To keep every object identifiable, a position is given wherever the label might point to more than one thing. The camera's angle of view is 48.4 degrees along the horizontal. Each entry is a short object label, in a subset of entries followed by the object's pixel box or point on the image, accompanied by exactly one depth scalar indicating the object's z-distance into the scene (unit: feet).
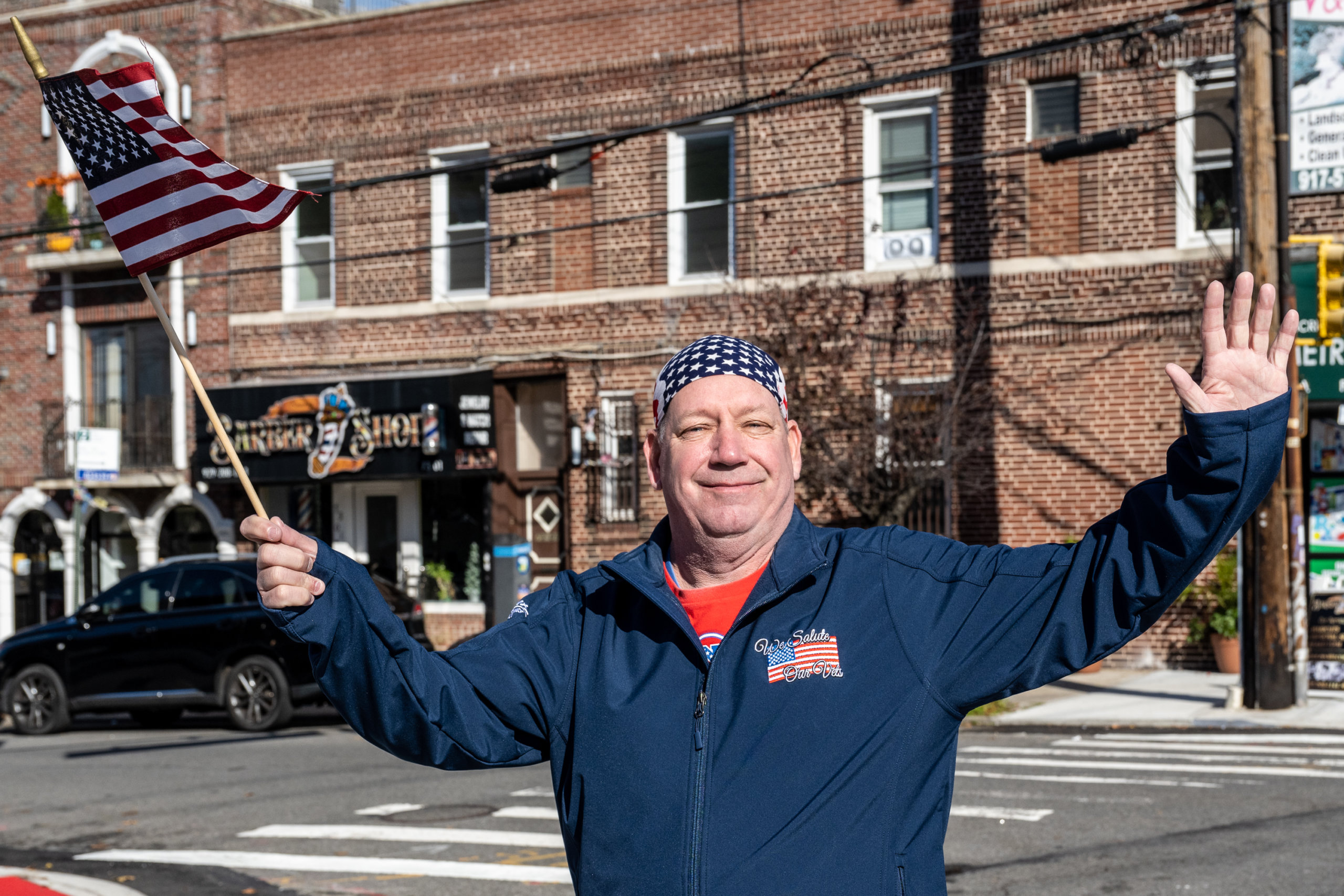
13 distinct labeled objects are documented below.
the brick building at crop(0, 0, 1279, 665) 58.18
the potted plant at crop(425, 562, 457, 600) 70.59
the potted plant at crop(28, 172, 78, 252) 76.95
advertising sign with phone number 47.98
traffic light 43.19
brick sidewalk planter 69.62
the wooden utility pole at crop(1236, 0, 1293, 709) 45.32
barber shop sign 68.03
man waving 8.60
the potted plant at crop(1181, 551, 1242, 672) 55.77
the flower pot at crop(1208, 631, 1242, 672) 56.03
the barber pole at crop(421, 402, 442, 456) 67.97
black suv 48.93
